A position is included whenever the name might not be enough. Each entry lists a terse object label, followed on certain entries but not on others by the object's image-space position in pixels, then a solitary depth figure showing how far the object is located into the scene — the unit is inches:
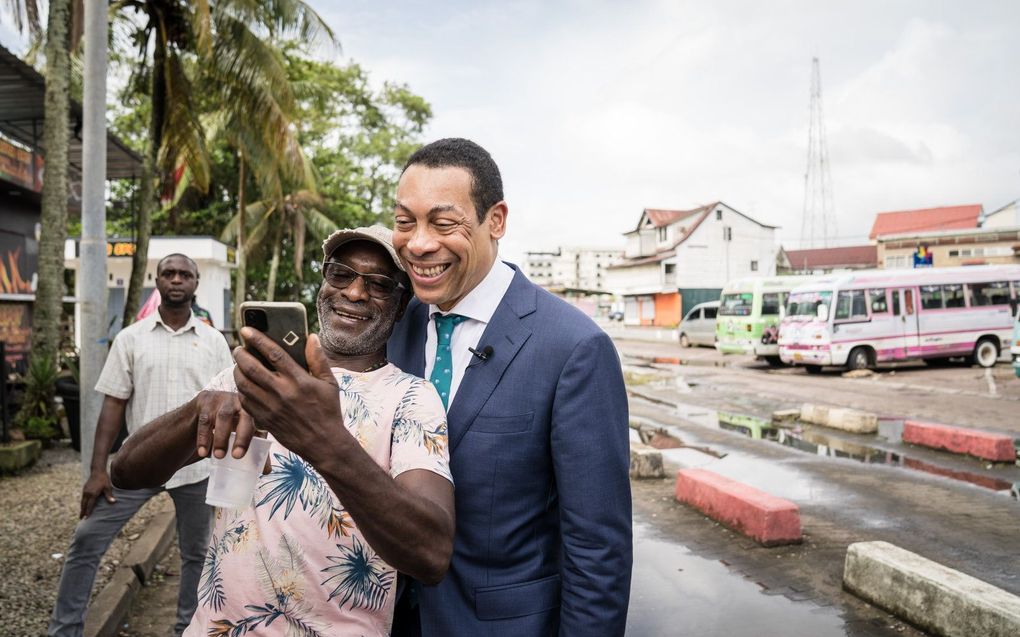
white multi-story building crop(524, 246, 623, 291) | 5600.4
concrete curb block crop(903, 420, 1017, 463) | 350.9
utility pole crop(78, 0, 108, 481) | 211.3
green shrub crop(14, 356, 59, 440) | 352.5
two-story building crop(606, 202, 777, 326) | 1870.1
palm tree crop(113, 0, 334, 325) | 456.8
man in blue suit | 77.2
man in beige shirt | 147.1
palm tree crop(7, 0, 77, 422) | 354.0
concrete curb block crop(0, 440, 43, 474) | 304.8
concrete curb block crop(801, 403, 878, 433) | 439.8
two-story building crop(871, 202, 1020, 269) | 1847.9
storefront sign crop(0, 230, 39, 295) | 568.7
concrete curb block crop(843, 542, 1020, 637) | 152.9
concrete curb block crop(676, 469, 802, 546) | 228.4
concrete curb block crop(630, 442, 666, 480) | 327.6
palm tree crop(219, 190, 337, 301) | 1065.5
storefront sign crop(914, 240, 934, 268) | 1195.1
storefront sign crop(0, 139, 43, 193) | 519.0
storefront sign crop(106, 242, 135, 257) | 797.2
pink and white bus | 748.6
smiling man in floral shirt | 60.5
